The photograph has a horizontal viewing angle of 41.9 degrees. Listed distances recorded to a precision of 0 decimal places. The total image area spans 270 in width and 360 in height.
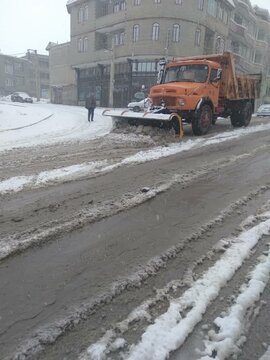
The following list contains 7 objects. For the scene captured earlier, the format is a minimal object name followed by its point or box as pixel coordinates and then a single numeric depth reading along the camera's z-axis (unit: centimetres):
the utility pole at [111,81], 3997
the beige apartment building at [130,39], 3797
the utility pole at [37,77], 5443
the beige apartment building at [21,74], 8469
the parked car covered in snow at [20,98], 5037
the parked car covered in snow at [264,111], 2710
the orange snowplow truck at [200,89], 1224
